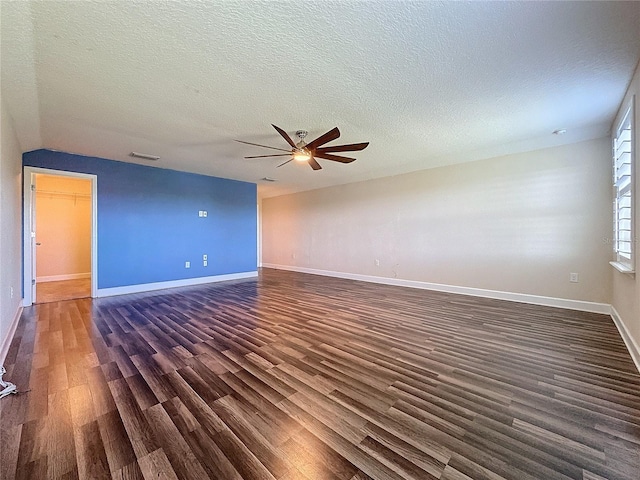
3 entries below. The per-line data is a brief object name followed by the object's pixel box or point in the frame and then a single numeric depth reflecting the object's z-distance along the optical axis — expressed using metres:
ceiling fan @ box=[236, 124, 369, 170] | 3.16
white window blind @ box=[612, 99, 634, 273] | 2.58
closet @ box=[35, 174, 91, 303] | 6.02
